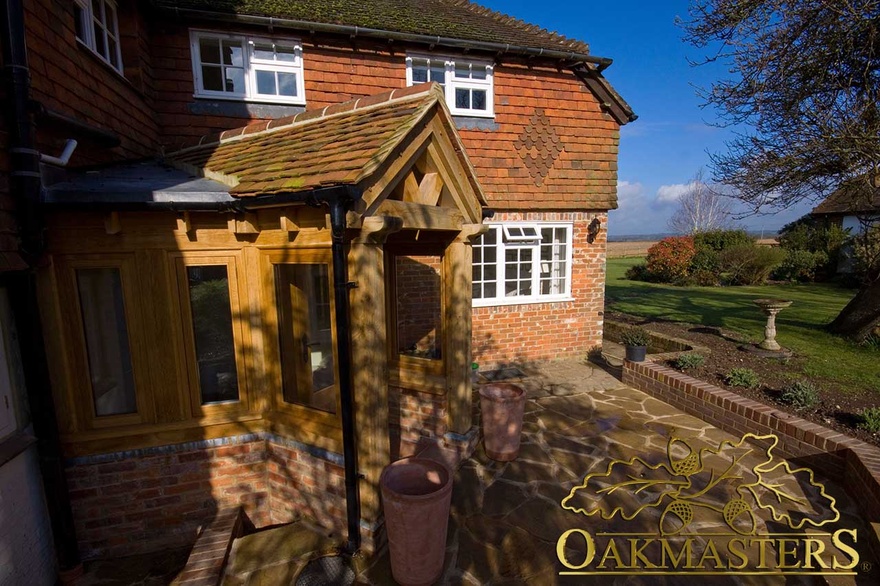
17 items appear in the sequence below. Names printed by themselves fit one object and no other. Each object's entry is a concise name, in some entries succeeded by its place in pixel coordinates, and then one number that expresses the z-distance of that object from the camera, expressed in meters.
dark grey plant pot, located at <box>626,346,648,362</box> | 7.46
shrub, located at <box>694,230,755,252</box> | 22.25
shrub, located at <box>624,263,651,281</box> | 25.03
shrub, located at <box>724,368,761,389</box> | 6.23
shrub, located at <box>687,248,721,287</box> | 21.38
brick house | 3.57
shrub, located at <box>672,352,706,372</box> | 7.19
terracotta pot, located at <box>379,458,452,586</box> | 3.13
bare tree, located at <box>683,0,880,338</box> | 7.17
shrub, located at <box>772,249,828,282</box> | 21.14
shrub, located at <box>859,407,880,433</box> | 4.71
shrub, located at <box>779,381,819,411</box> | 5.42
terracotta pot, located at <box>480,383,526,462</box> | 4.88
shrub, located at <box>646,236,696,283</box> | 22.09
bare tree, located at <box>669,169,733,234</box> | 41.59
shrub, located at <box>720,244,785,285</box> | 20.56
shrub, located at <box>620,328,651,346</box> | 7.55
